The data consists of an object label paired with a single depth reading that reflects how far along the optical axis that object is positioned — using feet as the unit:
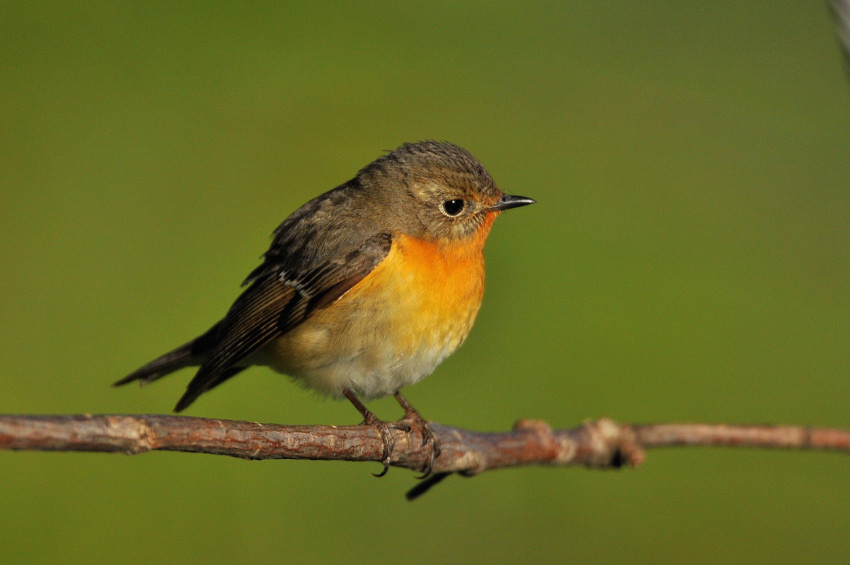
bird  11.30
